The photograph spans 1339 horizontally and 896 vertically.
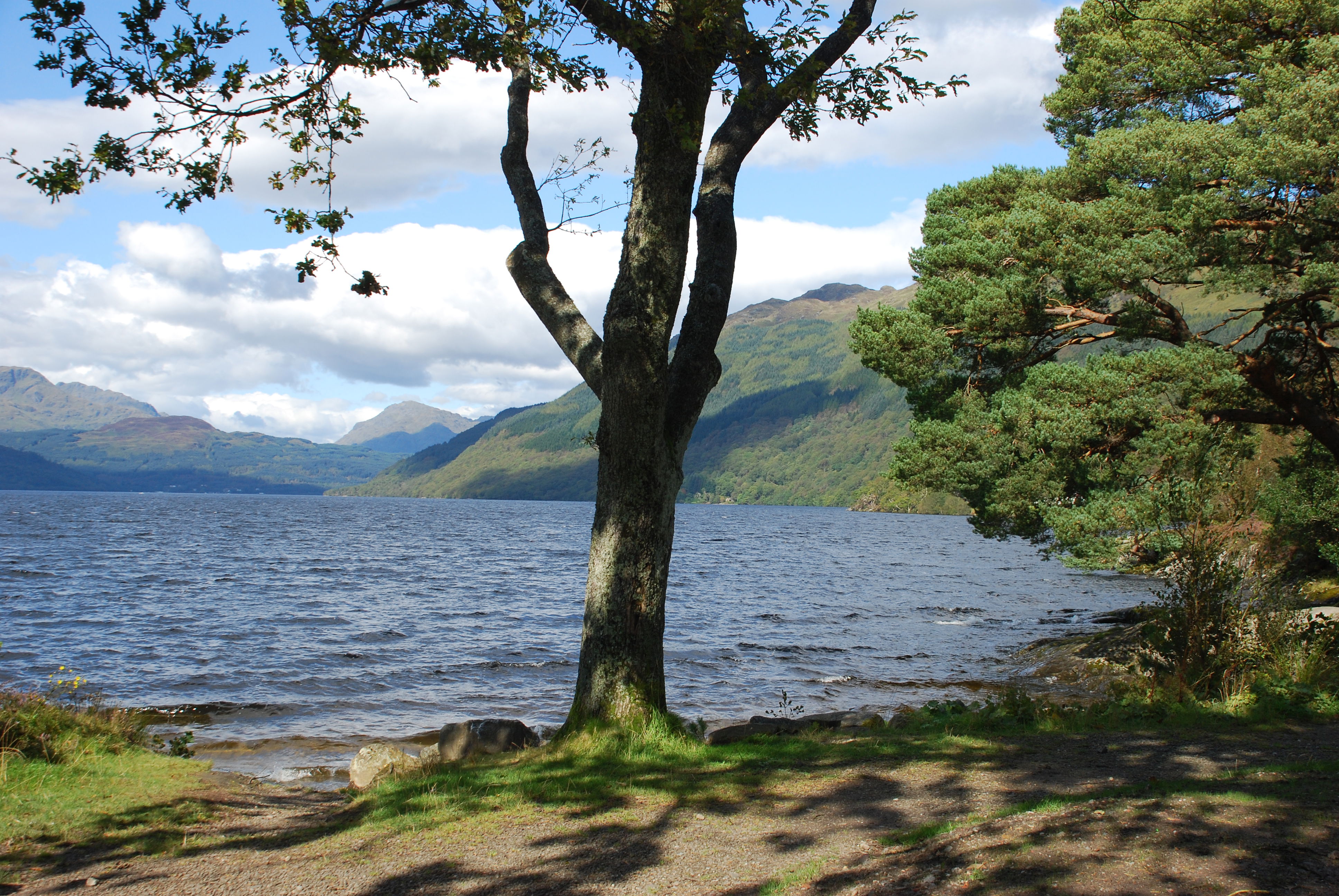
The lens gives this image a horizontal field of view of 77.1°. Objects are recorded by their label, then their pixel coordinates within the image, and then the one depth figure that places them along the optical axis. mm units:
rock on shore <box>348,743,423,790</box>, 8555
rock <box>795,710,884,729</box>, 9539
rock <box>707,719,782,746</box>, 8438
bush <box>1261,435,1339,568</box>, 13391
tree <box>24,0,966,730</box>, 6473
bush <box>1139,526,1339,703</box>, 8438
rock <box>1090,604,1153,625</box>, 20844
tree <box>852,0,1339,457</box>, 11359
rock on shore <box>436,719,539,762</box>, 8781
